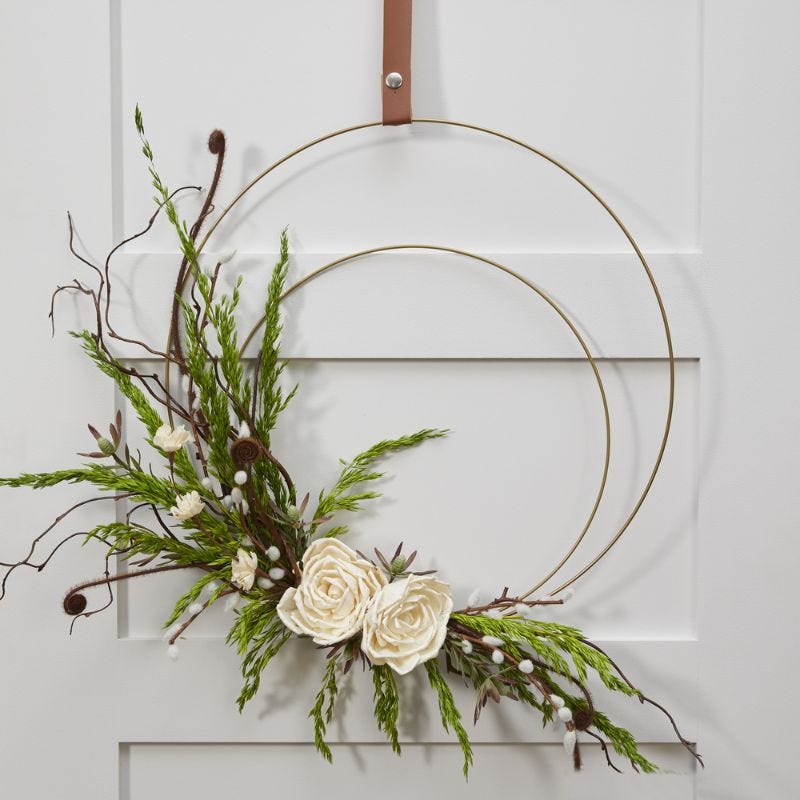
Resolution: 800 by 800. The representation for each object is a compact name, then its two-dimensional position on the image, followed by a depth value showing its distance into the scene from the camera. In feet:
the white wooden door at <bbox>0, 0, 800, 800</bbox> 2.21
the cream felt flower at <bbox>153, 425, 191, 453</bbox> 1.95
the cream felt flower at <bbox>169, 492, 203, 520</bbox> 1.95
